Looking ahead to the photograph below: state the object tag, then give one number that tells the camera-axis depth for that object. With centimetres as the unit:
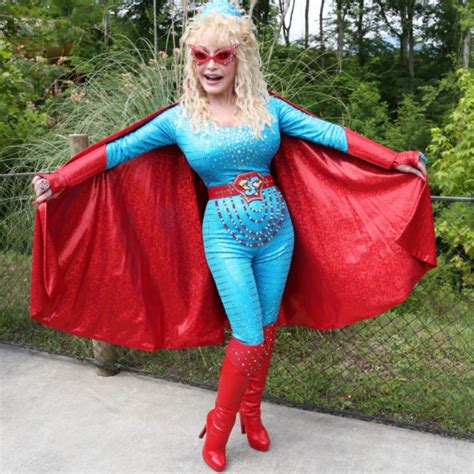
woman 223
